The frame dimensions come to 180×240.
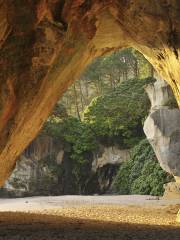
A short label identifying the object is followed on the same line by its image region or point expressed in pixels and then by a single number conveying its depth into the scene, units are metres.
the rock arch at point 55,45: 8.77
